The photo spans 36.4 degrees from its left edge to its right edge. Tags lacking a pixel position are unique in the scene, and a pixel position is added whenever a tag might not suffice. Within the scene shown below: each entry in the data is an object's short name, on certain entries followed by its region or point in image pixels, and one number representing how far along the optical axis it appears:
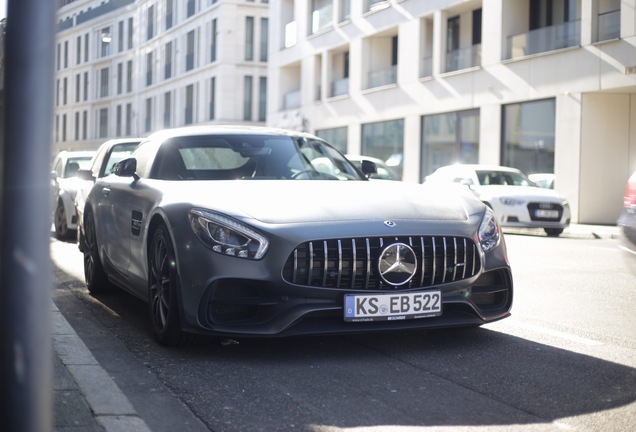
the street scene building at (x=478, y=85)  24.75
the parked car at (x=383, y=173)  17.38
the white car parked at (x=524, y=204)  19.09
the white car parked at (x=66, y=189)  14.86
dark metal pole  2.22
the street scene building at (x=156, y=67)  53.69
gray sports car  5.20
